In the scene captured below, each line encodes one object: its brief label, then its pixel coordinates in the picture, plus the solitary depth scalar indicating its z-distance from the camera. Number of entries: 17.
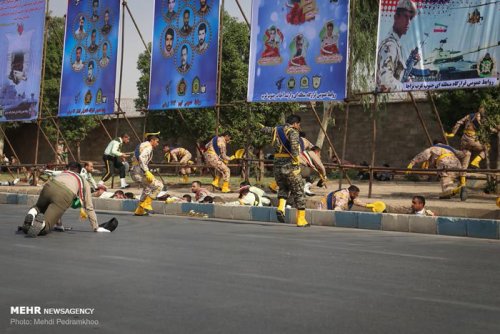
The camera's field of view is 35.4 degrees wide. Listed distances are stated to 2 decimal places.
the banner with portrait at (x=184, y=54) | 19.16
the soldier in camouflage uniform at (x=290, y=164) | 12.61
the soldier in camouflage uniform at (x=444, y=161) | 15.70
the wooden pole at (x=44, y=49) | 24.16
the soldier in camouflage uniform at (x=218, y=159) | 19.70
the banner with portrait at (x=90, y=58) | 21.66
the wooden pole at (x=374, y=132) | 15.71
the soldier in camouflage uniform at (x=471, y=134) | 16.84
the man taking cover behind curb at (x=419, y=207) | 12.55
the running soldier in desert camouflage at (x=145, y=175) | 14.48
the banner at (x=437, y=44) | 13.91
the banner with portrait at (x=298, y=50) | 16.31
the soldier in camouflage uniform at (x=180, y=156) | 23.25
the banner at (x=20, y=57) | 24.00
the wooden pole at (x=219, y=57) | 18.86
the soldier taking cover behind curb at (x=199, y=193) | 16.84
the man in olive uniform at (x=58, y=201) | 10.12
